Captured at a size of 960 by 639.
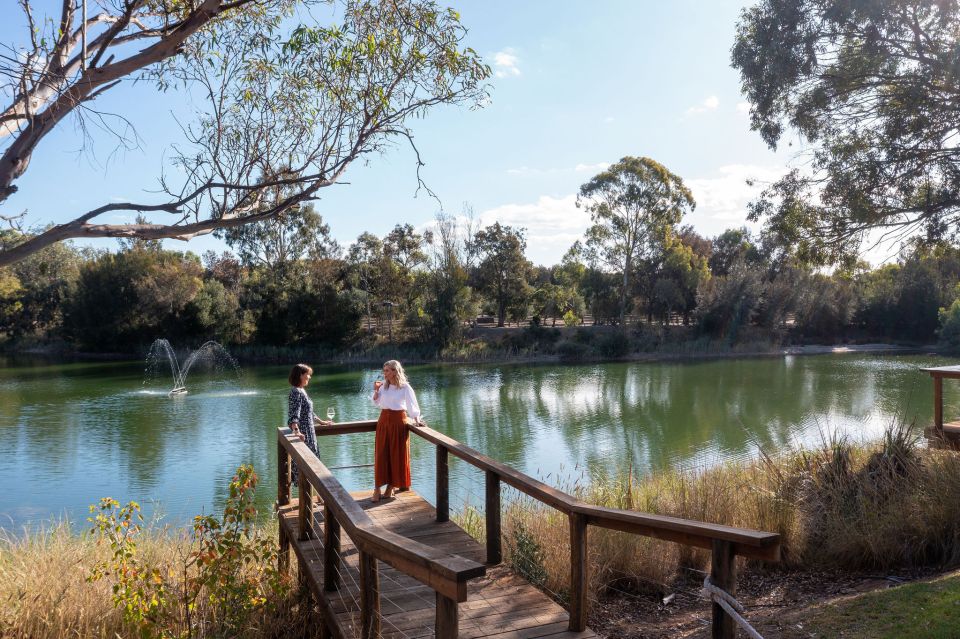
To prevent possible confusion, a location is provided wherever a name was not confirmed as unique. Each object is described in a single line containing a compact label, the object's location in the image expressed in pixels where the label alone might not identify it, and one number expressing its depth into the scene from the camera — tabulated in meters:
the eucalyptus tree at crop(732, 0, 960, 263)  7.94
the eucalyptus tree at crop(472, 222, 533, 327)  37.16
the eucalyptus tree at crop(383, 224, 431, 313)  37.79
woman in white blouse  5.66
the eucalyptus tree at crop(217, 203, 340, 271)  45.34
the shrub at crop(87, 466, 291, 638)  3.44
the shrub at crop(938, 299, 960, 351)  32.66
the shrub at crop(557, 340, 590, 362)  34.31
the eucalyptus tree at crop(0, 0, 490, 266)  4.66
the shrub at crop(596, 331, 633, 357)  34.94
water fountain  33.96
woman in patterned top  6.04
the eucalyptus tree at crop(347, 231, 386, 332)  38.03
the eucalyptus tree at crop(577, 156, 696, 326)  37.66
